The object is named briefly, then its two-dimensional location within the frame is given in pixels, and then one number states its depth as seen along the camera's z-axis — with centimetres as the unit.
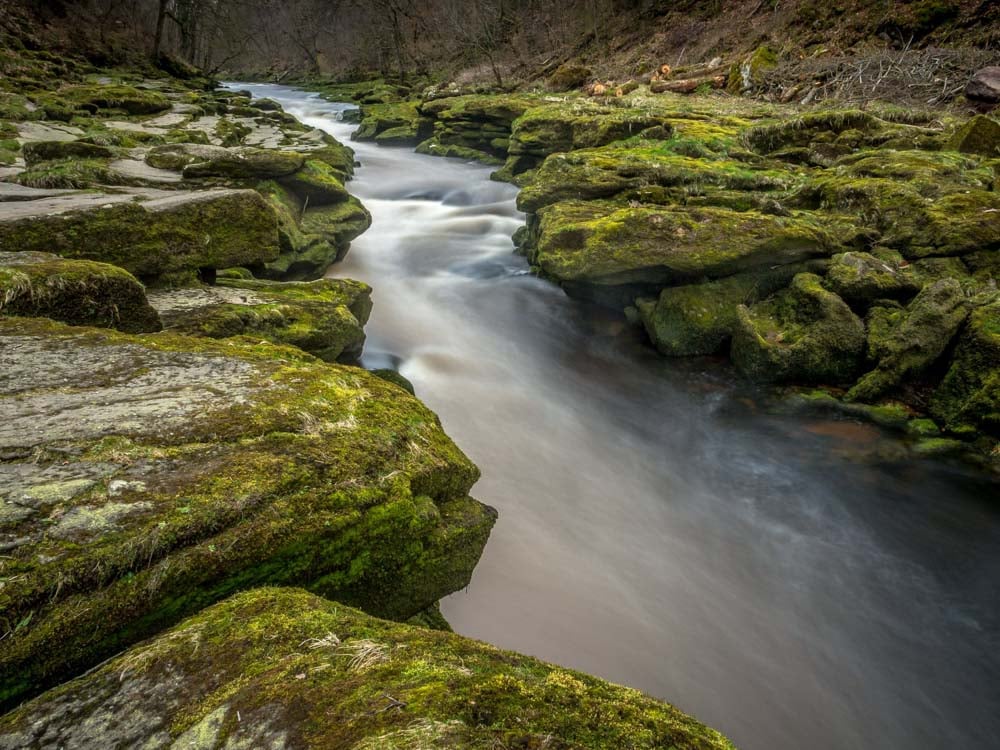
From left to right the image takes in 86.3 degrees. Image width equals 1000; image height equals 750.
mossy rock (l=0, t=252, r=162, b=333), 369
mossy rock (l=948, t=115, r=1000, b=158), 1012
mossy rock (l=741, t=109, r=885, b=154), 1233
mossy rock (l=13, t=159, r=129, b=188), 669
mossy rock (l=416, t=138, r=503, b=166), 2036
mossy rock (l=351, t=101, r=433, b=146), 2412
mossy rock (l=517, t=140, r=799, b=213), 991
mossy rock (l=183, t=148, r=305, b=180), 868
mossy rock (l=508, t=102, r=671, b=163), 1338
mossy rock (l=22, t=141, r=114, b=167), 812
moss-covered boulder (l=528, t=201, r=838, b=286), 810
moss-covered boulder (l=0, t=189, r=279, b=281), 480
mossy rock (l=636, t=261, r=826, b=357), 841
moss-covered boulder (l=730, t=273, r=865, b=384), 740
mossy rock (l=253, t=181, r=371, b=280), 909
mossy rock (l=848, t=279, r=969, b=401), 677
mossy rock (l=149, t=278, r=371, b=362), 506
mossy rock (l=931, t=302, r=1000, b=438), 625
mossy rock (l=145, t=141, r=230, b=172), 914
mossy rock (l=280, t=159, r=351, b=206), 1109
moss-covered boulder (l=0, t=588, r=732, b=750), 152
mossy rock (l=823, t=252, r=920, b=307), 763
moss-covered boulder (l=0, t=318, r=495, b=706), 200
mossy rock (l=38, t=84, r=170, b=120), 1516
